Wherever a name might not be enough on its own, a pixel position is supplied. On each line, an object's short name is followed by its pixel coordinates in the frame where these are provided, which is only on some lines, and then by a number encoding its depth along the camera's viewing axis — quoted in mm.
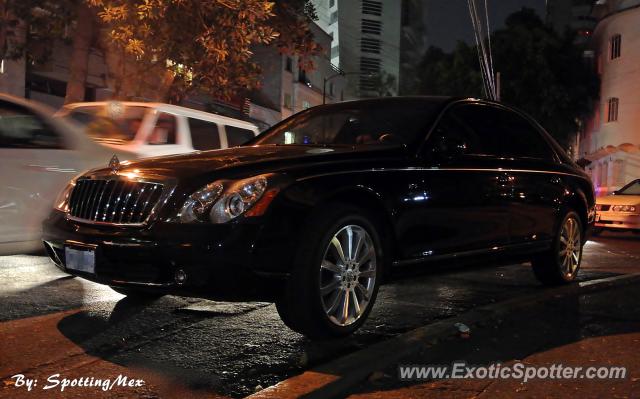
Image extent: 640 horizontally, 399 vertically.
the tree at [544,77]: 34125
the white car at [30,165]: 5906
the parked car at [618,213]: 13094
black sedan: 3684
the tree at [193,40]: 12453
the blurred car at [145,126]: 8320
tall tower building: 67794
